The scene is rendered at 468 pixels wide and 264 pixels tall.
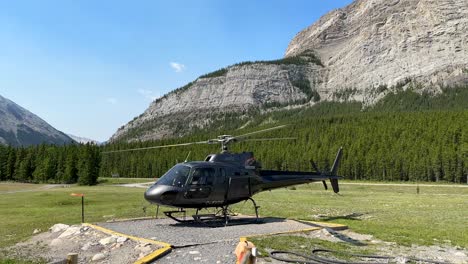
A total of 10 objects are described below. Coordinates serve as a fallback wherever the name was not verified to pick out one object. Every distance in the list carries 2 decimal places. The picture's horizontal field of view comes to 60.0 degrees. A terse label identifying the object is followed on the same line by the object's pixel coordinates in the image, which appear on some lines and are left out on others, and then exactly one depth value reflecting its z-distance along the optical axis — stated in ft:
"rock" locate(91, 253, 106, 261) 41.70
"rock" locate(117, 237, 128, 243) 46.44
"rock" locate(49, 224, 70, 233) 58.84
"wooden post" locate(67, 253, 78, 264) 28.66
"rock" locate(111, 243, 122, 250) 45.23
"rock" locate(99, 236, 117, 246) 47.50
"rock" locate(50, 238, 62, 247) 51.37
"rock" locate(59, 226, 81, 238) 54.24
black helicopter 57.77
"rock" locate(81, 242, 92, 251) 46.96
